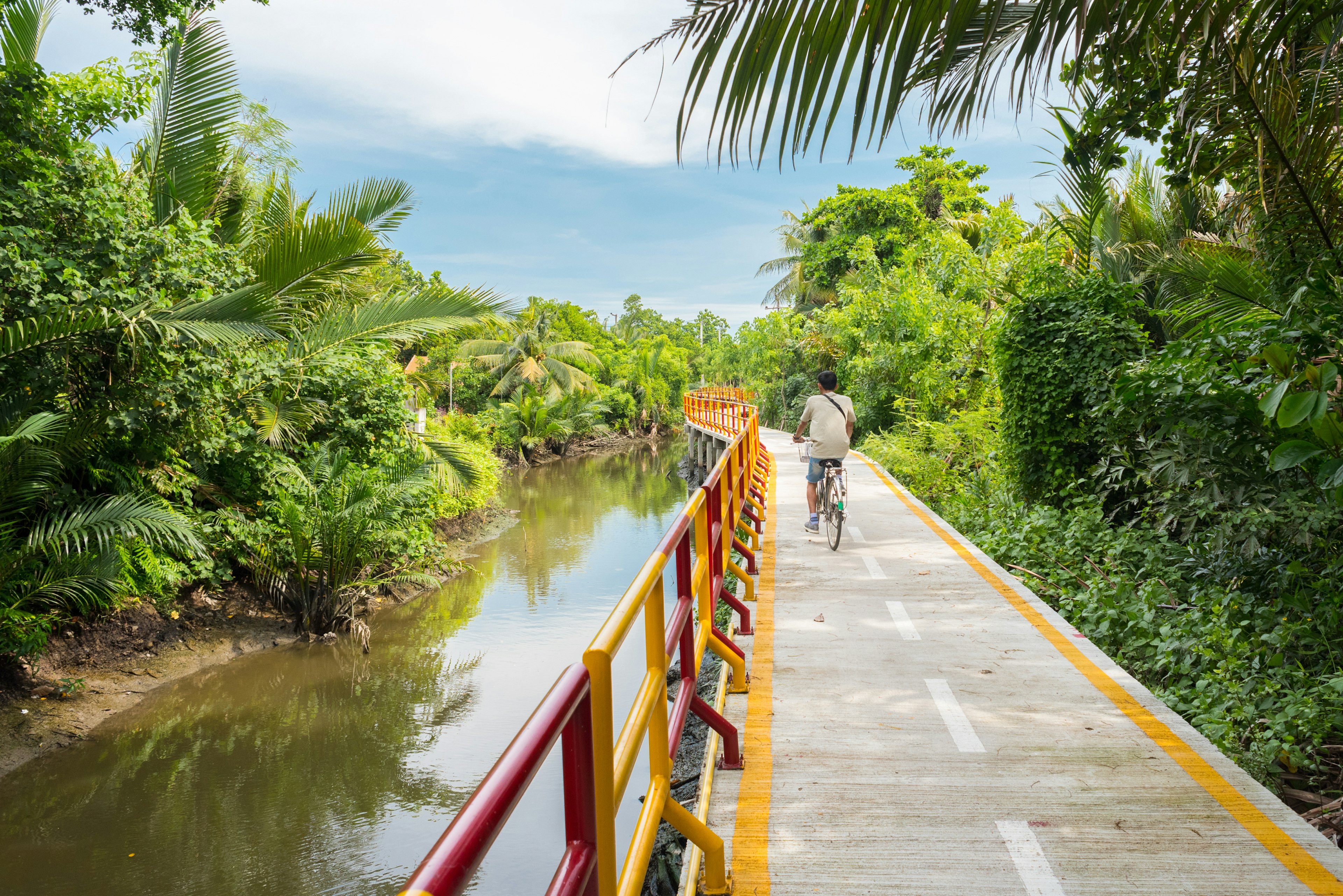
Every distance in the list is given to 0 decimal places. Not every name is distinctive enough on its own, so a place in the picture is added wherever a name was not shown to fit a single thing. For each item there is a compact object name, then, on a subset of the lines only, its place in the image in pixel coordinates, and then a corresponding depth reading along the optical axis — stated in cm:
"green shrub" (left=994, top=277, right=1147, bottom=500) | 948
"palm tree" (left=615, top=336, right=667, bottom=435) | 4897
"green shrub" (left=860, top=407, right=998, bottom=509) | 1521
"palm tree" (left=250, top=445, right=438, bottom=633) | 1084
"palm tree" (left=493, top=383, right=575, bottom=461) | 3556
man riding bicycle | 920
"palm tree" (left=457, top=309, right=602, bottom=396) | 4041
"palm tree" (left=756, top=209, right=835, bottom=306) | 4416
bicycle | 912
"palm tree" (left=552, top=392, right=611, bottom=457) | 3903
